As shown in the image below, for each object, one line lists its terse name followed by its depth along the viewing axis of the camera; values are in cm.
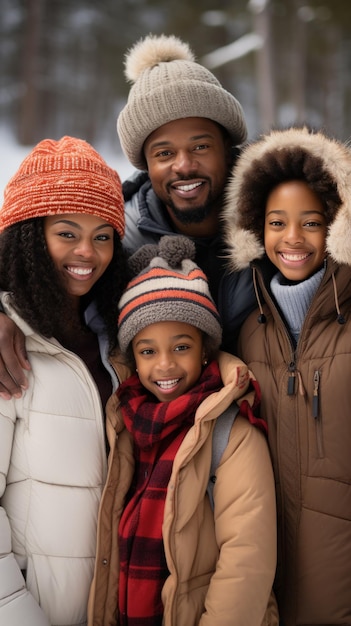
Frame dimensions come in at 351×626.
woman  207
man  291
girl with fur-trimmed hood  212
